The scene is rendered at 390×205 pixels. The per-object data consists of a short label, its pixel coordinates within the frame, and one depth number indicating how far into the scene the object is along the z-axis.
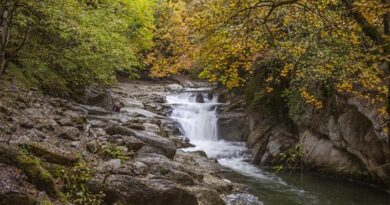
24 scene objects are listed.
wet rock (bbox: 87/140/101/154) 11.26
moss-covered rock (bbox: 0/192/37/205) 6.51
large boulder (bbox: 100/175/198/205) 8.77
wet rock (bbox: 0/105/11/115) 11.15
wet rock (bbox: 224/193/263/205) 12.00
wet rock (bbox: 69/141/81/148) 11.10
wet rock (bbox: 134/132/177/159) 13.74
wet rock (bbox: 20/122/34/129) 10.86
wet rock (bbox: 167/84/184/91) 34.16
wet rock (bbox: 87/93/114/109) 19.44
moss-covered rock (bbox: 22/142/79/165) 9.02
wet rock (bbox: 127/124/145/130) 16.17
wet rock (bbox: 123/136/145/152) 12.62
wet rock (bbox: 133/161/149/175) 10.55
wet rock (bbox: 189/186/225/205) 10.78
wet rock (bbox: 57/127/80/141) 11.70
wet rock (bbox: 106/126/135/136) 13.85
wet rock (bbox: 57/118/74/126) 13.11
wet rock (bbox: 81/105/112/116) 17.35
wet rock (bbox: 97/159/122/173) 9.73
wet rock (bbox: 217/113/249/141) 22.72
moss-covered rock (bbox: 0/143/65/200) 7.58
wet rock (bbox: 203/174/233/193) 12.95
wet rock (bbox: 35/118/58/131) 11.52
